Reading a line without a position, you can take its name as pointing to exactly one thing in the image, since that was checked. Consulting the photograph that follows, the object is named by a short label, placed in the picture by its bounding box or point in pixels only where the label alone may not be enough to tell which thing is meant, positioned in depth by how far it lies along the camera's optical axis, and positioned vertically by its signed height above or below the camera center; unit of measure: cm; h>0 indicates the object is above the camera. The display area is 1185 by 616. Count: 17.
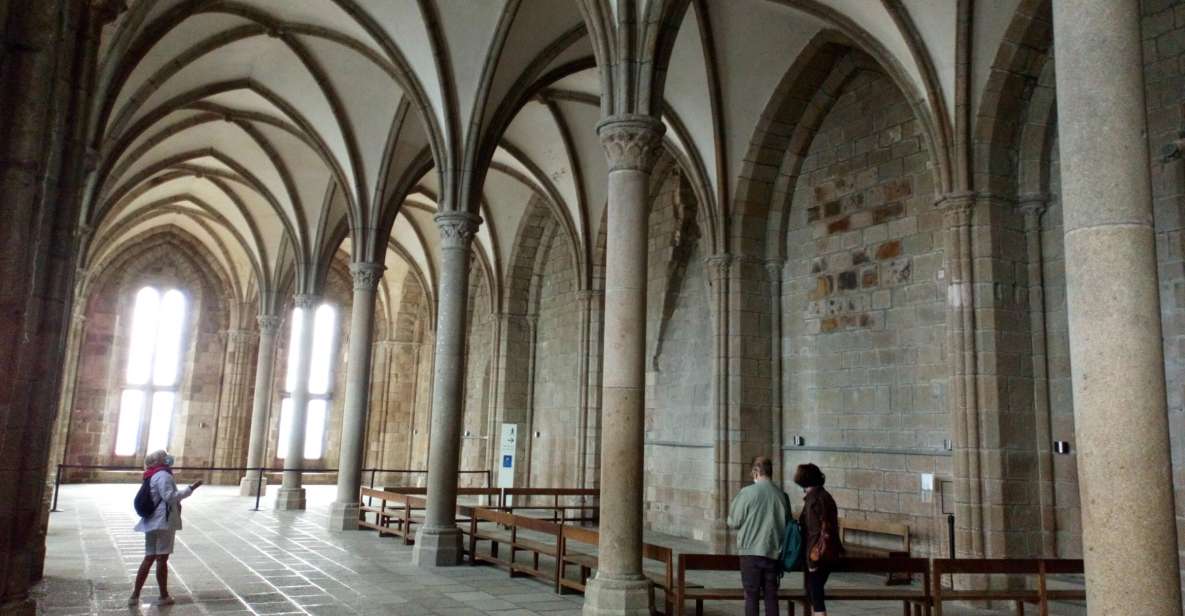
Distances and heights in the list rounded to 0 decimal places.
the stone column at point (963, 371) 909 +85
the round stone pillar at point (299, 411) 1650 +35
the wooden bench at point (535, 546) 833 -117
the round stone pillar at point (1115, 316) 356 +60
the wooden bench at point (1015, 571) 638 -93
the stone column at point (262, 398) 2020 +73
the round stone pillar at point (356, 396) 1339 +57
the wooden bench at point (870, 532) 1023 -108
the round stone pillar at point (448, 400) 1009 +41
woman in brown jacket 589 -63
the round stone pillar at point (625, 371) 702 +58
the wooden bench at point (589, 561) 694 -116
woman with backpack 696 -71
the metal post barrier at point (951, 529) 923 -88
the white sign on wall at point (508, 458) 1609 -45
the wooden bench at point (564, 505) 1365 -128
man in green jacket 584 -65
